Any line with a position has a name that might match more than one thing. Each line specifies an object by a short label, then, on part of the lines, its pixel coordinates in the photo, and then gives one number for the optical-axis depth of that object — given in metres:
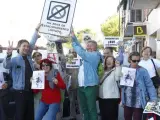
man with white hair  4.35
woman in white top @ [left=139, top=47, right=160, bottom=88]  4.77
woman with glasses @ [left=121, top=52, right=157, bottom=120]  3.73
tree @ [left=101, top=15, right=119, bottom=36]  29.05
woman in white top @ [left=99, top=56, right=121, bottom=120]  4.33
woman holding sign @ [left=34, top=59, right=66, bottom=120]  4.07
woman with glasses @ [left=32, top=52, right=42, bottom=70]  4.93
